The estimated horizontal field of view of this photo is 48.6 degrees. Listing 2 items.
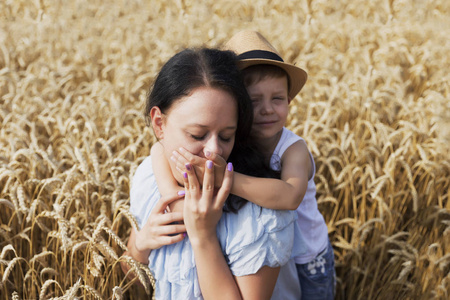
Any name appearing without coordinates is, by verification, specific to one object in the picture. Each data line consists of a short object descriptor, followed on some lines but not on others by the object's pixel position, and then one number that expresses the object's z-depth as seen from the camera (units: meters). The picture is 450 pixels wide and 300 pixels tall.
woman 1.62
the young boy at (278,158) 1.68
